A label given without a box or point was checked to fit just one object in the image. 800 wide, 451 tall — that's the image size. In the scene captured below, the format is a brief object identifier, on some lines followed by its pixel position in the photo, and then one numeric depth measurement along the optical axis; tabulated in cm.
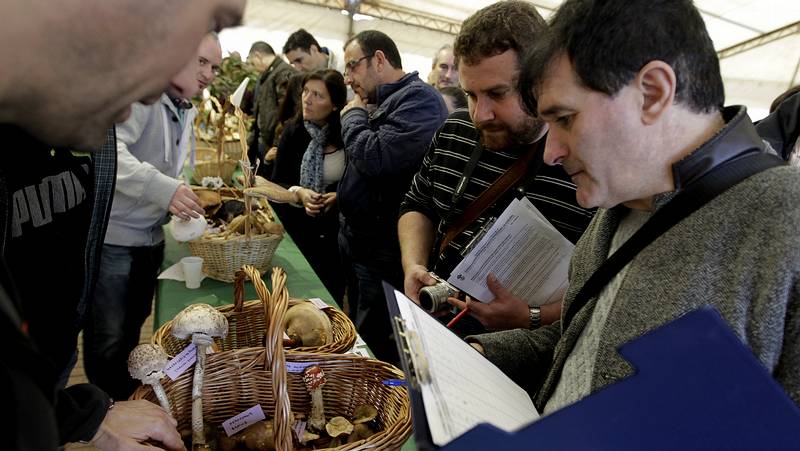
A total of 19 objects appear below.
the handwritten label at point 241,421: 113
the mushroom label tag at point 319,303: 153
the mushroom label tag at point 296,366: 117
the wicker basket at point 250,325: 132
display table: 164
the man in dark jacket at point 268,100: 407
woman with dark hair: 283
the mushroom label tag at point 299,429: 110
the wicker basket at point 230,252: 175
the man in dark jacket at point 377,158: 217
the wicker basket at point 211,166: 312
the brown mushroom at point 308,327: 135
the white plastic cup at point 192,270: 173
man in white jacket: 172
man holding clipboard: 58
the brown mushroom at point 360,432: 111
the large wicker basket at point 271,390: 109
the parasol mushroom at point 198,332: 105
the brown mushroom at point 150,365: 97
